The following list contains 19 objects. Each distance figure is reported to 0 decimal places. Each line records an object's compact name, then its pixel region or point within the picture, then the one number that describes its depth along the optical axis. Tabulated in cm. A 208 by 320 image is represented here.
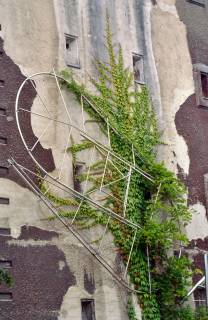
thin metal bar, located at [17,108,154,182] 1688
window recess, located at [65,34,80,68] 1788
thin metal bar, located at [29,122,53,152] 1633
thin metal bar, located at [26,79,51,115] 1700
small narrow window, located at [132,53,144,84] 1922
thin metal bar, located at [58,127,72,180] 1660
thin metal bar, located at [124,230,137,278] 1659
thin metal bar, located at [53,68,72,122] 1705
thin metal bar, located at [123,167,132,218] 1684
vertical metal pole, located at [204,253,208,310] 1780
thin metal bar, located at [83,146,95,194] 1684
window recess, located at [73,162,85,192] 1688
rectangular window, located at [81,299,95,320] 1605
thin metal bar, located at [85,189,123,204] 1694
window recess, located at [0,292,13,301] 1491
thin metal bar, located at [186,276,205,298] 1732
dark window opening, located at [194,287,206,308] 1805
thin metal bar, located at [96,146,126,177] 1722
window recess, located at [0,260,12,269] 1511
